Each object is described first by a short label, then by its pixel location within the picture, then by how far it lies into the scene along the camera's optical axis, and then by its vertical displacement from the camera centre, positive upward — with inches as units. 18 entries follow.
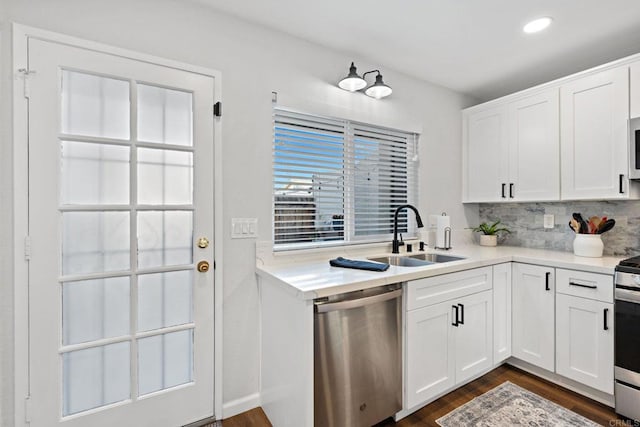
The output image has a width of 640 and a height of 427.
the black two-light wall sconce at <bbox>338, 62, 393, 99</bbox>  86.4 +38.5
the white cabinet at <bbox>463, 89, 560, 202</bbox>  99.7 +22.9
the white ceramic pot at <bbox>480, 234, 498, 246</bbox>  120.6 -10.2
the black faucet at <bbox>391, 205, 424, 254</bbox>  99.8 -8.8
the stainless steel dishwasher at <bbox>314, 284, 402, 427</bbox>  60.0 -30.3
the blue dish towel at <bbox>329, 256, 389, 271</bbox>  74.0 -12.7
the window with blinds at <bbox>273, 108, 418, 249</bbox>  86.0 +11.0
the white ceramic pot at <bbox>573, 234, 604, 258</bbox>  90.8 -9.3
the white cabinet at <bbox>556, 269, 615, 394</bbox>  76.3 -30.2
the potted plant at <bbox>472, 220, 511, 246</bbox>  120.7 -7.1
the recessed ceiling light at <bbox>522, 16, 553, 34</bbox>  77.6 +49.7
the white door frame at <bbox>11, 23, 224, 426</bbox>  54.5 +0.2
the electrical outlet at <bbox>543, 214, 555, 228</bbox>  111.5 -2.4
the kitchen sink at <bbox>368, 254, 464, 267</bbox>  94.6 -14.5
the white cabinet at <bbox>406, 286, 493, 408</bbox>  72.6 -33.8
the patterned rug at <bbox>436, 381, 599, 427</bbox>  71.6 -49.1
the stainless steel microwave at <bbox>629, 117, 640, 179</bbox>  80.9 +17.8
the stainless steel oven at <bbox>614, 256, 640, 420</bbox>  69.9 -29.2
